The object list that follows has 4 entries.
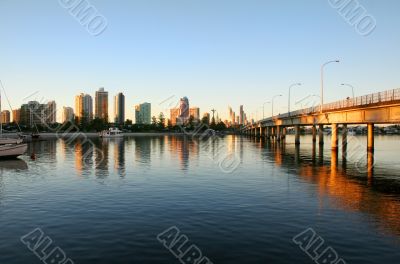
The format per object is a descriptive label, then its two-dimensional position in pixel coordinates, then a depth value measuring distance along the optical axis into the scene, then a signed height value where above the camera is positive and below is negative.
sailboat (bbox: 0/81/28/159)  51.44 -2.25
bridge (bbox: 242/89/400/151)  46.22 +3.80
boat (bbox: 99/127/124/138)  174.75 +0.60
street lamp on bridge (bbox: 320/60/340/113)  72.26 +10.57
